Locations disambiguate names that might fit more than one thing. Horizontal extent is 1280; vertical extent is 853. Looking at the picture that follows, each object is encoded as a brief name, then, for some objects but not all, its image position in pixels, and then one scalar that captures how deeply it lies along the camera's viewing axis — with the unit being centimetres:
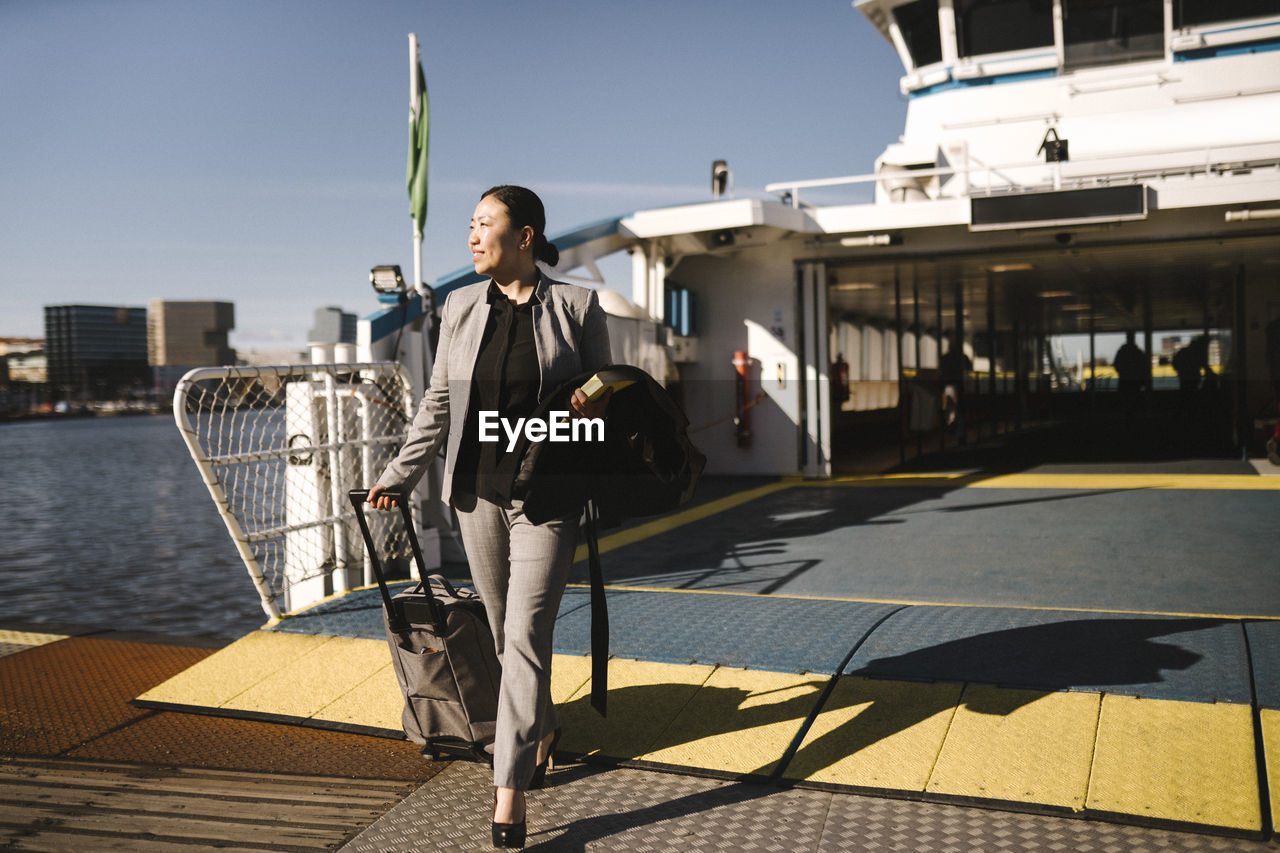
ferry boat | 1059
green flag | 799
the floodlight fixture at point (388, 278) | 625
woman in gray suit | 265
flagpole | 691
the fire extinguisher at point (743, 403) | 1229
